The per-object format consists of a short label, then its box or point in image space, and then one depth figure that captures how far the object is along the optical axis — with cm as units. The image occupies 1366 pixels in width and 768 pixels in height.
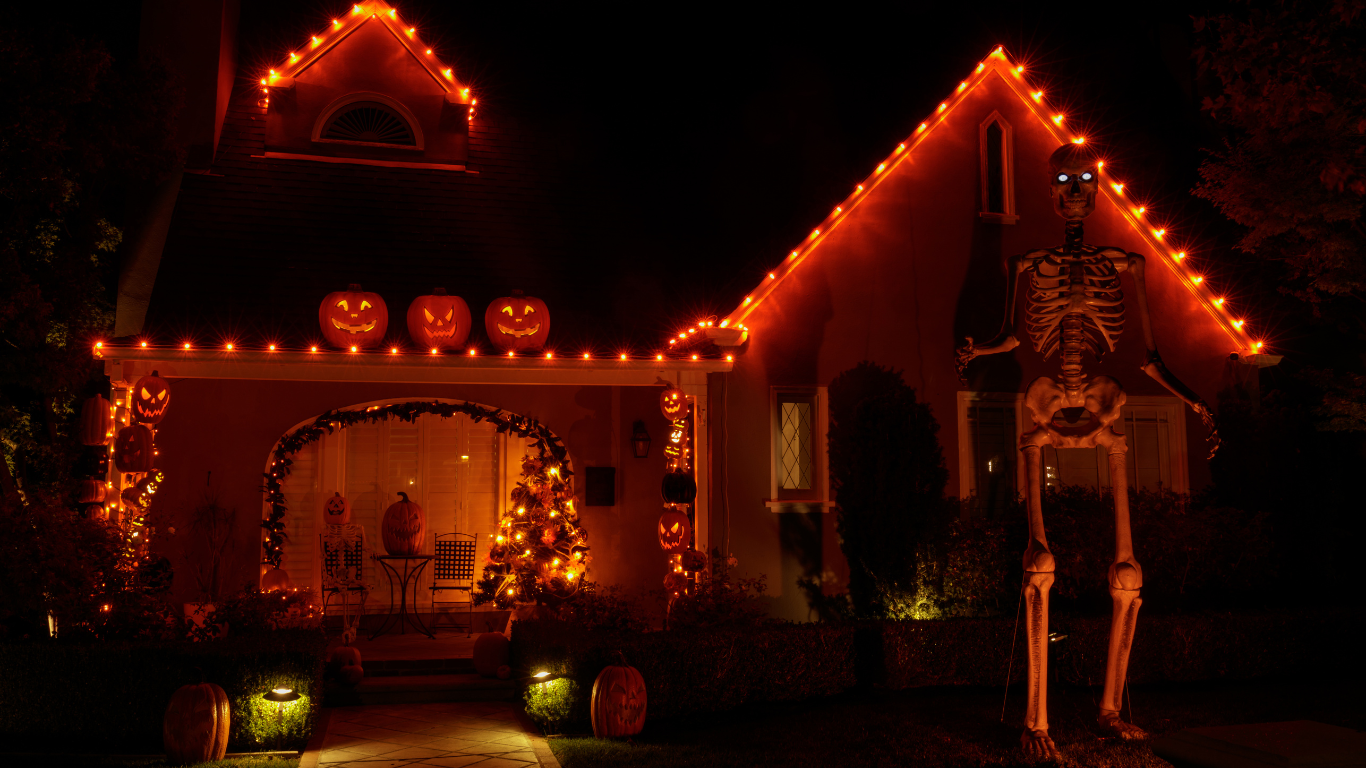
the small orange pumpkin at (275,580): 1056
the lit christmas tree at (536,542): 1100
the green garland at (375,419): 1104
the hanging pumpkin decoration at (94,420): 912
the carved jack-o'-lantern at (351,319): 980
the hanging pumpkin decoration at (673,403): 1021
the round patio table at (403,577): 1157
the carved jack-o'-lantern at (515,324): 1014
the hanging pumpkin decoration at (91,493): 908
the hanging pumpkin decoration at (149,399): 913
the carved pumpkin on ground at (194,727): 688
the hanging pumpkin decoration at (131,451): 909
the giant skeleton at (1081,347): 689
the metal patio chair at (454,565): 1228
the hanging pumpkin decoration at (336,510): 1159
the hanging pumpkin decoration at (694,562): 980
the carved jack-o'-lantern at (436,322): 997
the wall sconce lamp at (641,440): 1167
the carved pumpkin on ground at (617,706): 742
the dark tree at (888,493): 935
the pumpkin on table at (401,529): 1148
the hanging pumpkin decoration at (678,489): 1010
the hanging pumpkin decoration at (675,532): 1016
